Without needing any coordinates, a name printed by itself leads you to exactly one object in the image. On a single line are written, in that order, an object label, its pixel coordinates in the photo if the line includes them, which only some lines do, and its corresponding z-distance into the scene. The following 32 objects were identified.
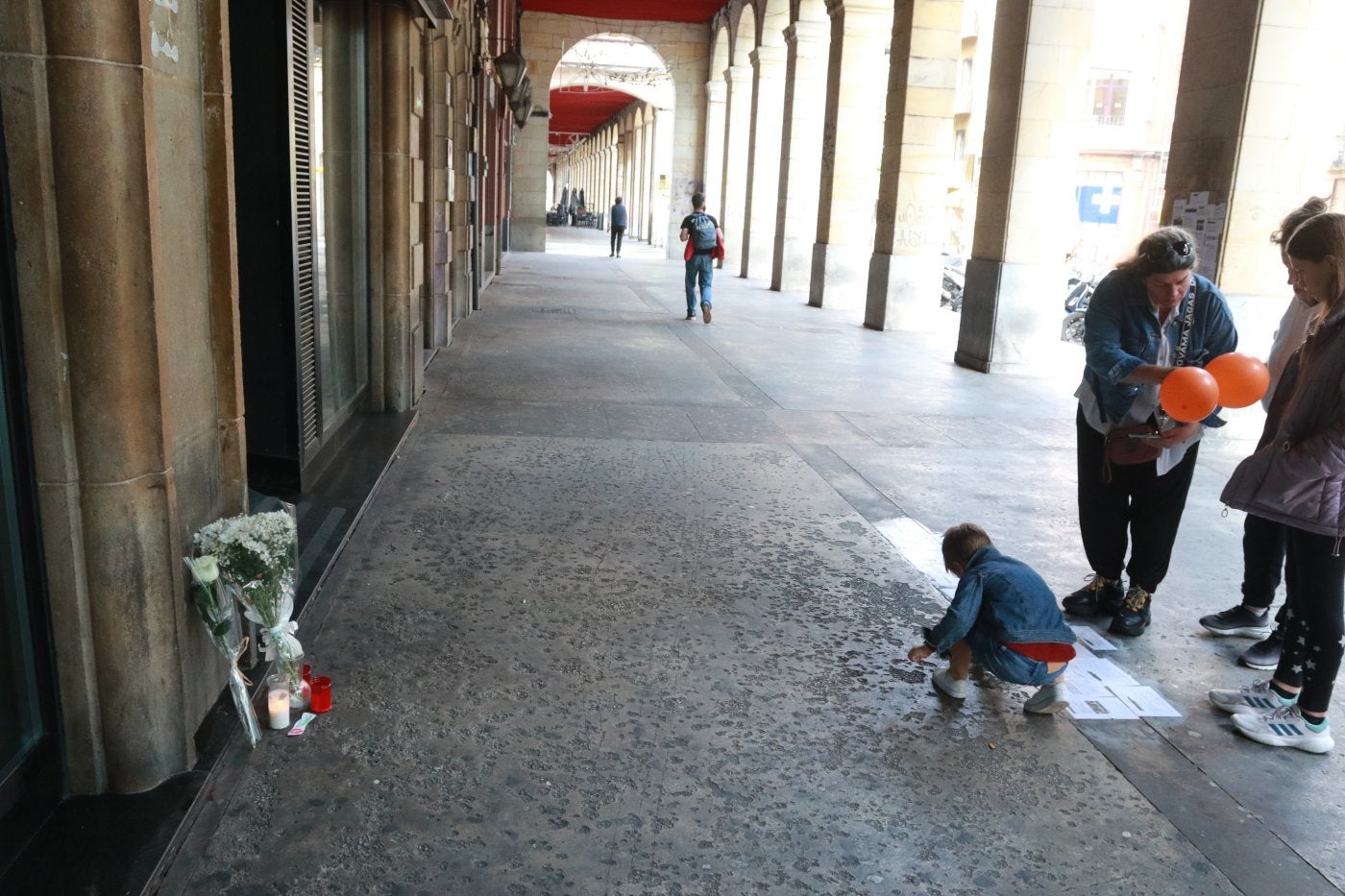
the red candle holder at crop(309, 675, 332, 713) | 3.13
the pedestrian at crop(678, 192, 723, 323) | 14.10
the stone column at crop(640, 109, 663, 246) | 42.40
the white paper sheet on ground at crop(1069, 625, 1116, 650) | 4.04
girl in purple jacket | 3.14
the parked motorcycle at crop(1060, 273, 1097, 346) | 17.06
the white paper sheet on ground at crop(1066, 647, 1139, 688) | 3.72
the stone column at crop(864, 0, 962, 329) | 13.58
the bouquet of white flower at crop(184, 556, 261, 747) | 2.69
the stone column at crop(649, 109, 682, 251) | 40.39
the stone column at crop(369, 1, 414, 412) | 6.44
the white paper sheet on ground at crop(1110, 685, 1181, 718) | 3.48
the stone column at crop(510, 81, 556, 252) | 30.38
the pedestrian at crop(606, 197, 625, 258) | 31.09
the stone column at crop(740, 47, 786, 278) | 22.44
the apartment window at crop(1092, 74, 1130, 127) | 46.12
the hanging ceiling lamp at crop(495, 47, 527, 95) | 15.33
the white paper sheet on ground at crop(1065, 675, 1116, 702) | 3.59
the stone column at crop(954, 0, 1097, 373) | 10.71
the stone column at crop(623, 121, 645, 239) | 48.12
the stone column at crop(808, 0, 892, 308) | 16.31
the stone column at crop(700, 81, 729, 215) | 28.62
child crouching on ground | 3.32
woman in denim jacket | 3.79
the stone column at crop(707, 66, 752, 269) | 25.75
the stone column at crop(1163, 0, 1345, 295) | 7.15
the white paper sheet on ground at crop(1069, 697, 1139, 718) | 3.44
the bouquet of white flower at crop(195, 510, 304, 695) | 2.76
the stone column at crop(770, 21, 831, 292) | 19.25
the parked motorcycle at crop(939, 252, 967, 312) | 21.94
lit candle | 3.04
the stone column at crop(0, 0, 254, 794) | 2.22
